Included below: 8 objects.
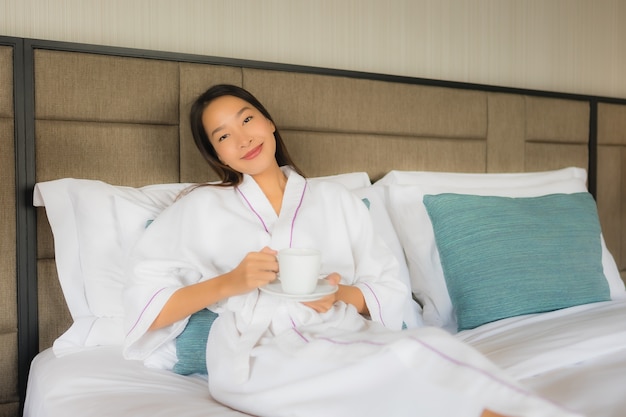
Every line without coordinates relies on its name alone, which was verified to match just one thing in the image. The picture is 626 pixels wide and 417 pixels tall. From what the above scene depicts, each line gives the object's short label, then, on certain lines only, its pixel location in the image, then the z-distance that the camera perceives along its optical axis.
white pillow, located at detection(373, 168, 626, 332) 2.03
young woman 1.04
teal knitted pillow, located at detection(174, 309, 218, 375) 1.52
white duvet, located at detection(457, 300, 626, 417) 1.24
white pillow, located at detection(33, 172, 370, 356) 1.69
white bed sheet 1.23
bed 1.50
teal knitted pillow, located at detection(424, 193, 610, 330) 1.90
